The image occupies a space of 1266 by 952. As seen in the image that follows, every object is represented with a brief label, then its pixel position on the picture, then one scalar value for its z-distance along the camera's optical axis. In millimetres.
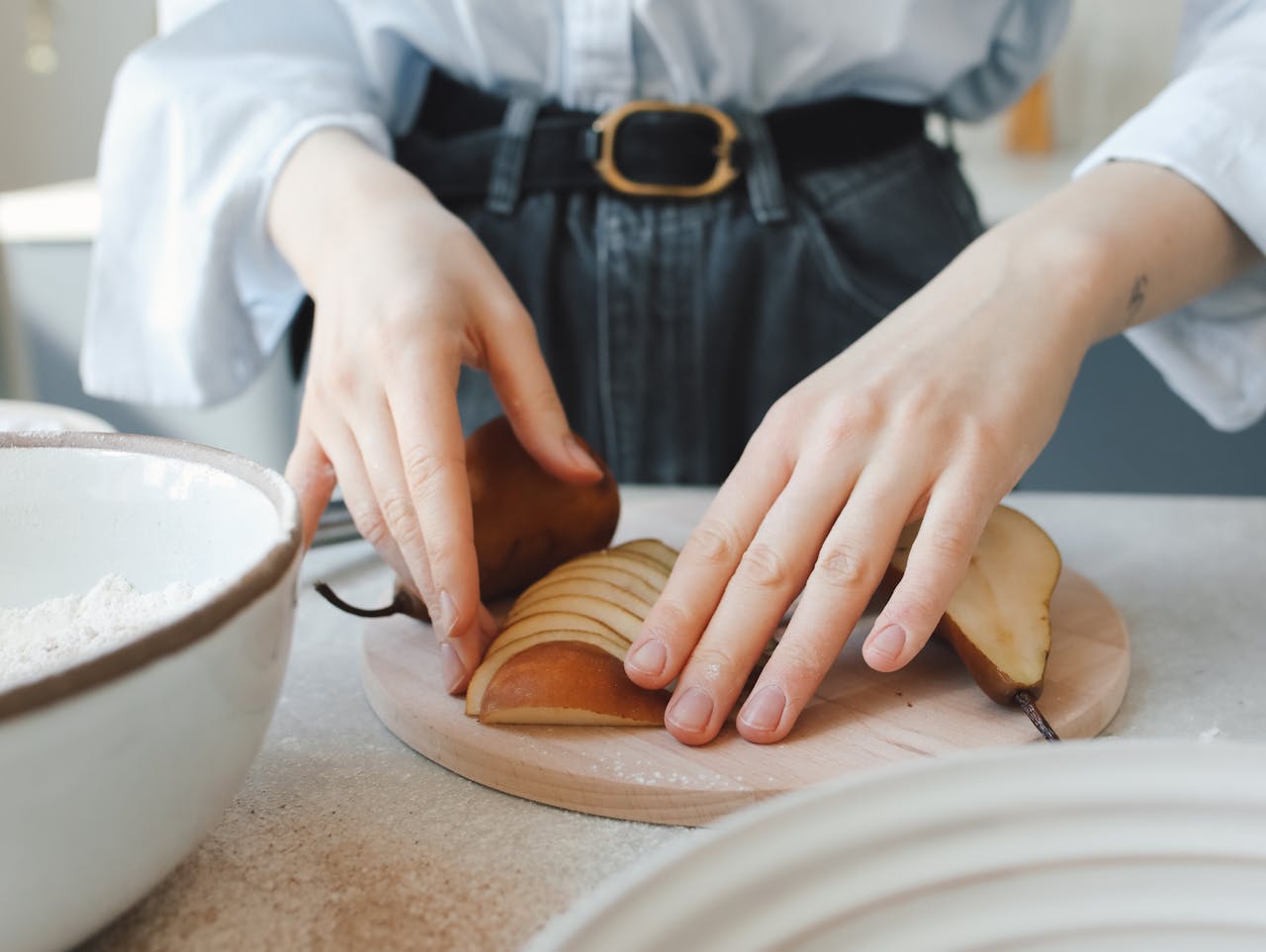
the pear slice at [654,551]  663
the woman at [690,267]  593
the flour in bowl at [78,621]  443
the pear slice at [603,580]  623
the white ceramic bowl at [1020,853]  317
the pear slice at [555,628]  579
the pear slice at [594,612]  589
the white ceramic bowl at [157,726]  310
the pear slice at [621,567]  635
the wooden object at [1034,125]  3084
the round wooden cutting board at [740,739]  494
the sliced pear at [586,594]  607
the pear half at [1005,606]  535
